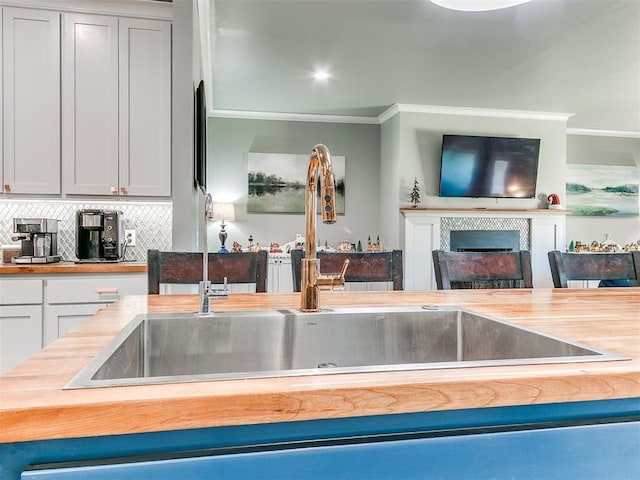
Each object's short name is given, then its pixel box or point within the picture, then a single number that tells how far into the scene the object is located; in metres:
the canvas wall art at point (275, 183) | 5.77
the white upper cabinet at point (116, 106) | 2.66
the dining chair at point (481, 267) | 1.64
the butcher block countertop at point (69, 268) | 2.32
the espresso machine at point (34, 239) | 2.49
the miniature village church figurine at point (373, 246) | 5.50
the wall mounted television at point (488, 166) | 5.50
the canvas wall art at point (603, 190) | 6.58
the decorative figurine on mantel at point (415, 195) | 5.37
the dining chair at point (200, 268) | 1.47
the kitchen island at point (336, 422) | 0.43
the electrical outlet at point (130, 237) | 2.96
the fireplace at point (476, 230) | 5.35
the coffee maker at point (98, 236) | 2.63
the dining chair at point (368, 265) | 1.59
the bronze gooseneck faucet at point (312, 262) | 0.94
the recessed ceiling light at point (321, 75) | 4.29
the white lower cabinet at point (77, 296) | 2.37
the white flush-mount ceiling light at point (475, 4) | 2.17
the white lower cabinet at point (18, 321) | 2.32
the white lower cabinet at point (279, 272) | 5.11
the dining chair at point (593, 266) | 1.70
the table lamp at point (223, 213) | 5.40
